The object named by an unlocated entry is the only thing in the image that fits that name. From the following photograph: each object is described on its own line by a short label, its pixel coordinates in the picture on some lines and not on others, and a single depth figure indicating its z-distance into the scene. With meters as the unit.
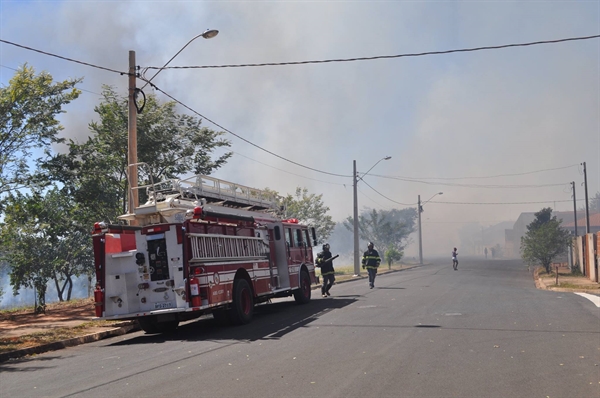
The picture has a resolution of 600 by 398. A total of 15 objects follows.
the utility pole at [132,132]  14.83
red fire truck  12.11
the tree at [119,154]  23.53
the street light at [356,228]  38.19
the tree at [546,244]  41.53
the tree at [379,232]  81.12
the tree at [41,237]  27.02
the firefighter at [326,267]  20.52
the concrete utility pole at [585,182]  44.50
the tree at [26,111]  18.89
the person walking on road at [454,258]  43.97
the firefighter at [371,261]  22.70
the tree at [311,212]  51.69
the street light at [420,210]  62.71
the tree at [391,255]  56.81
